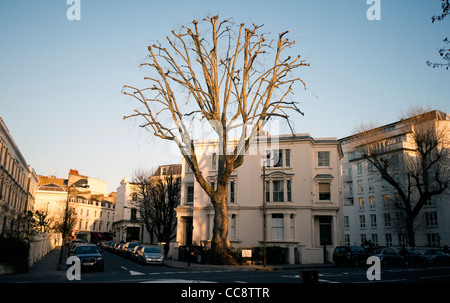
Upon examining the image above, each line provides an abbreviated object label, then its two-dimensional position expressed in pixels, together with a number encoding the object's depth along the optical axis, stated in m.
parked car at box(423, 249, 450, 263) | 39.44
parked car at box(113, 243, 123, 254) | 45.96
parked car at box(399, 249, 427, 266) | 36.13
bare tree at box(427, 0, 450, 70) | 10.66
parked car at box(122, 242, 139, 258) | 37.88
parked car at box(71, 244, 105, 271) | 21.61
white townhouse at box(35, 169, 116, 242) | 80.81
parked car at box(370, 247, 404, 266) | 30.03
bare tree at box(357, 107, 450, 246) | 42.22
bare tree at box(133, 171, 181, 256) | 47.91
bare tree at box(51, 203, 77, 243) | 56.94
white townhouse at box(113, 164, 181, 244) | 74.06
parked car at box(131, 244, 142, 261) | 32.54
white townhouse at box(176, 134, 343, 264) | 35.50
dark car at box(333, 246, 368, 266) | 28.73
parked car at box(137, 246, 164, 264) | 28.18
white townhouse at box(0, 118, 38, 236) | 34.88
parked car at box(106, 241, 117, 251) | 53.73
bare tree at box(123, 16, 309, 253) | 26.16
